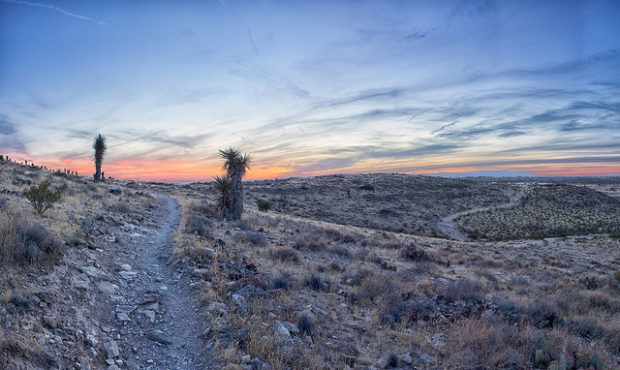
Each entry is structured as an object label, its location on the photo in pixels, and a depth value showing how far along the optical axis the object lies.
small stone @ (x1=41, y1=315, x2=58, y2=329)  4.77
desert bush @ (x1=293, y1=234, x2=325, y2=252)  15.59
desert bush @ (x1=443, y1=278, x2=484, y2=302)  10.05
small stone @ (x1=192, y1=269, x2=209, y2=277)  8.66
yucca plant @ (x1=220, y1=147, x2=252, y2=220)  21.86
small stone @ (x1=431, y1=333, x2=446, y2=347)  6.65
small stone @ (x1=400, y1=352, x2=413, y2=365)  5.84
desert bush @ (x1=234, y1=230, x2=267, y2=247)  14.48
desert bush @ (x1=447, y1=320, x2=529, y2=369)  5.69
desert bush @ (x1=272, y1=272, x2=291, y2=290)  8.89
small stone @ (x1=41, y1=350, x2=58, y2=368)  4.07
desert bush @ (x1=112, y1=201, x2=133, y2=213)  15.59
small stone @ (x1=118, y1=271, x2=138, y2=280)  7.93
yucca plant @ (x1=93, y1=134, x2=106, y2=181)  39.56
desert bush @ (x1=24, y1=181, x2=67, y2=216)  10.35
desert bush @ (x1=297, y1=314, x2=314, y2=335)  6.50
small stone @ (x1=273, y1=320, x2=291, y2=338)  5.90
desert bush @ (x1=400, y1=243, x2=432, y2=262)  16.91
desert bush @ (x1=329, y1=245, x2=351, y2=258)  15.54
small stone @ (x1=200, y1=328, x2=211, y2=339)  5.77
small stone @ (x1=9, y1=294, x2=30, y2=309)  4.72
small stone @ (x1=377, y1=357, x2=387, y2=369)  5.66
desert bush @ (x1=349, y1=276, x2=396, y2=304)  9.02
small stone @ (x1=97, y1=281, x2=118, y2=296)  6.76
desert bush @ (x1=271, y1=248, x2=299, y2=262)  12.54
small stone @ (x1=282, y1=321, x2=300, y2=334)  6.34
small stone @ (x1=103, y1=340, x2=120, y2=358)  4.91
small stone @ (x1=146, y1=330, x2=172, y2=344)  5.64
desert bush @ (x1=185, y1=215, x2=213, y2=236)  13.94
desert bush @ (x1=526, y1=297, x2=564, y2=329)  8.11
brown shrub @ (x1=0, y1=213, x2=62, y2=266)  5.87
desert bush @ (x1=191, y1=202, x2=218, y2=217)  21.89
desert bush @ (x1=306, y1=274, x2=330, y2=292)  9.66
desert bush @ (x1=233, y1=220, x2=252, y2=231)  17.94
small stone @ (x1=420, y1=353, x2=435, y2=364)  5.87
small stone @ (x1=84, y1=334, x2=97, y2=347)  4.91
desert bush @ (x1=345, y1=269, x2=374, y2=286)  10.64
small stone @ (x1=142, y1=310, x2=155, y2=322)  6.26
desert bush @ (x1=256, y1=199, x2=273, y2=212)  34.59
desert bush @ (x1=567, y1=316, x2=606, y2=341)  7.57
